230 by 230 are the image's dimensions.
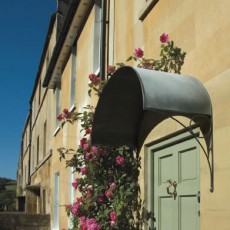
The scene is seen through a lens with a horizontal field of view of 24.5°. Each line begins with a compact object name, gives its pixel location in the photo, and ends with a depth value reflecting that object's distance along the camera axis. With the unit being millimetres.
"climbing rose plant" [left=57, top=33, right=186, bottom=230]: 7133
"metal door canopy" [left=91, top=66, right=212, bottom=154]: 5039
